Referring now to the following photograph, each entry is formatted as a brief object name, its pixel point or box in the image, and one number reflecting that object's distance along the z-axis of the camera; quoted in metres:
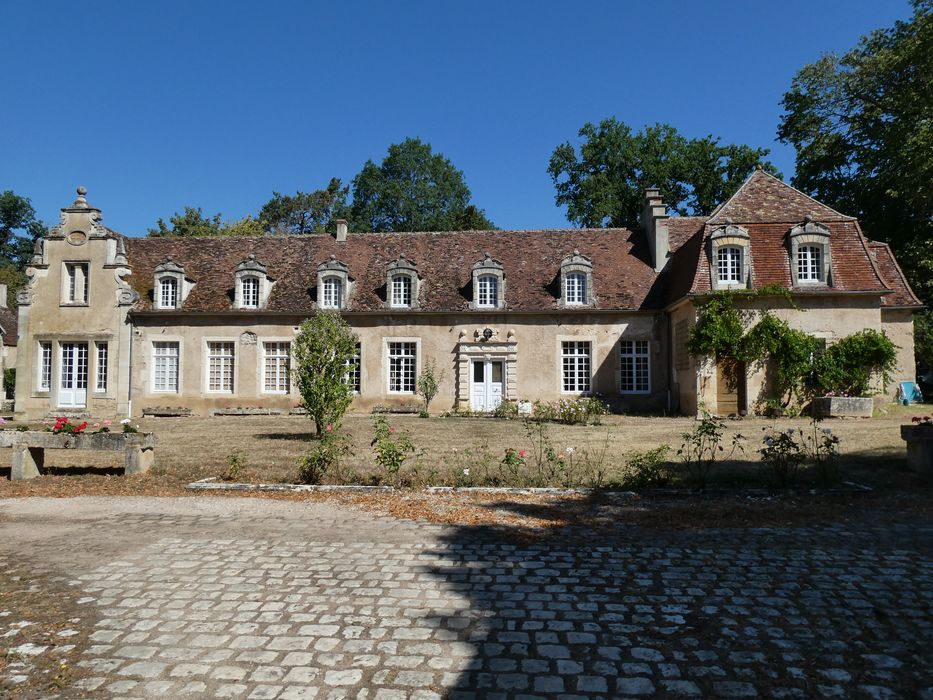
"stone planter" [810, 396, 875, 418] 17.73
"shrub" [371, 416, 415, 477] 8.51
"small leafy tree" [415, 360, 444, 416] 22.08
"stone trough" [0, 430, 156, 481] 9.20
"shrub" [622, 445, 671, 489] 8.21
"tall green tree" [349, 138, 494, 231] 45.28
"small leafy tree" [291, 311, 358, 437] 13.25
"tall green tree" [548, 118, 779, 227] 33.97
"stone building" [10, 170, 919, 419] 22.34
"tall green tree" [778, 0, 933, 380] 22.50
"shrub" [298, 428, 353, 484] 8.74
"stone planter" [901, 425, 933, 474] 9.06
